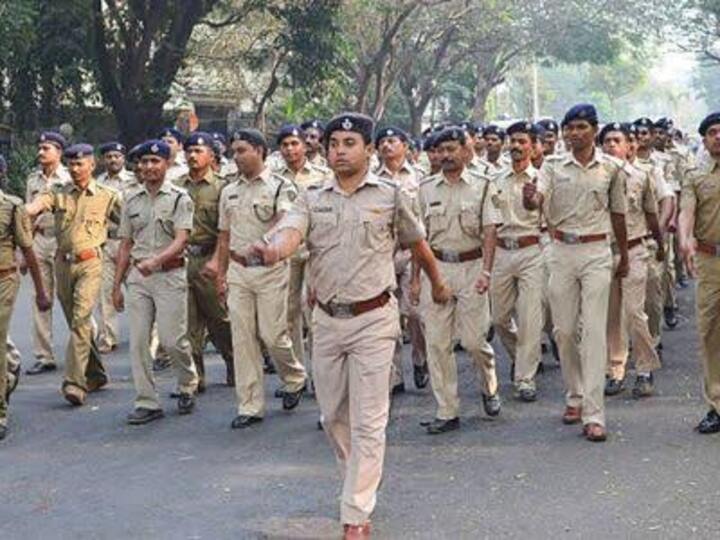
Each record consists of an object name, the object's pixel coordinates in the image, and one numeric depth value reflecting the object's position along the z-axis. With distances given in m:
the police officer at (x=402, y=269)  8.88
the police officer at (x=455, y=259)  7.46
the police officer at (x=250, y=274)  7.83
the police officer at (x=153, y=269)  8.05
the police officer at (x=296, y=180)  8.77
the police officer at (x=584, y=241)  7.07
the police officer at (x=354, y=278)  5.44
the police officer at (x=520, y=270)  8.41
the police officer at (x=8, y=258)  7.73
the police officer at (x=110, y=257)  10.80
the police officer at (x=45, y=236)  10.18
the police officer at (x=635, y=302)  8.31
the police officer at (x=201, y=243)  8.65
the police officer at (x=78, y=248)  8.66
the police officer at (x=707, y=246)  7.04
